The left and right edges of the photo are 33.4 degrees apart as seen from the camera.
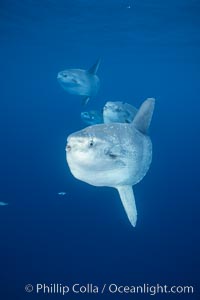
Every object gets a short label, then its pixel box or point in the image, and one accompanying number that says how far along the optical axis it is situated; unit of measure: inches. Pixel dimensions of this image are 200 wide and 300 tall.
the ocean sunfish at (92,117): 334.0
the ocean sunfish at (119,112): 195.0
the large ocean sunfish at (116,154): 90.3
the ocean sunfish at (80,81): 325.7
